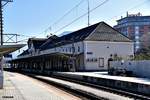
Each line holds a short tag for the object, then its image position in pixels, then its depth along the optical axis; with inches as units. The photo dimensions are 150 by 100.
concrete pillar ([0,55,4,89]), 529.0
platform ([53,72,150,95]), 488.8
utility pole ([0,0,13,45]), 767.4
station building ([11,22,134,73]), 1340.2
